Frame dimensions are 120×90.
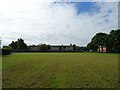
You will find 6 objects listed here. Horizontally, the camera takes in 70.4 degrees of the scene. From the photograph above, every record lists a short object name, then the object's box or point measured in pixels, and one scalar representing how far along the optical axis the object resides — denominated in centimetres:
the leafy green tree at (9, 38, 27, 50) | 5361
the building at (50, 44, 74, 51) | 7345
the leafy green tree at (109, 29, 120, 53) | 3414
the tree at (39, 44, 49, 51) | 5545
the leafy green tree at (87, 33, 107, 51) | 3937
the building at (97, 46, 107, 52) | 4272
